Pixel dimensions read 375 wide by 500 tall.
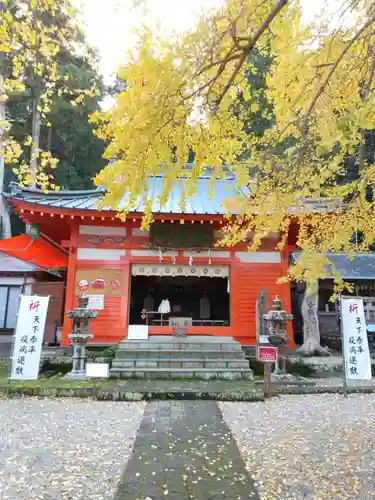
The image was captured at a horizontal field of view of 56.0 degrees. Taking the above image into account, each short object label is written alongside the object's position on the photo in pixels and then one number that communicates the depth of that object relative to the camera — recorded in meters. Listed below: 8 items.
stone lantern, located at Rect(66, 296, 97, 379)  7.84
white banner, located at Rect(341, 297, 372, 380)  7.01
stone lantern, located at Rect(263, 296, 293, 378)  8.23
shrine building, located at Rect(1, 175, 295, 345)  9.59
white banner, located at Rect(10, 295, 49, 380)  7.33
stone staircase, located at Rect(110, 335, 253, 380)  8.00
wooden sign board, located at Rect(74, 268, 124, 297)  9.67
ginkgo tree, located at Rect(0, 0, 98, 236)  4.20
